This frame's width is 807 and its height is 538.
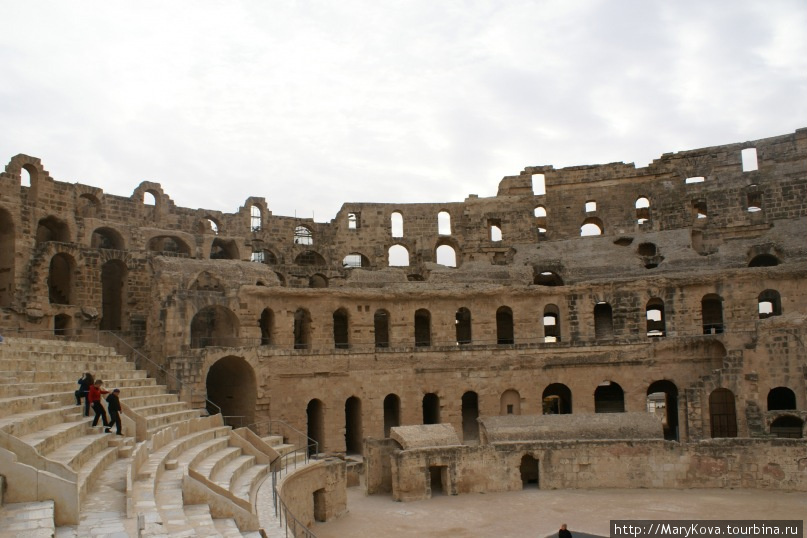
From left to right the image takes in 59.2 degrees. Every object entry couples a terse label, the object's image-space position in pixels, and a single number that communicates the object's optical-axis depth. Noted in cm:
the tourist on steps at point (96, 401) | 1434
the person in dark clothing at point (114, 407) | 1444
